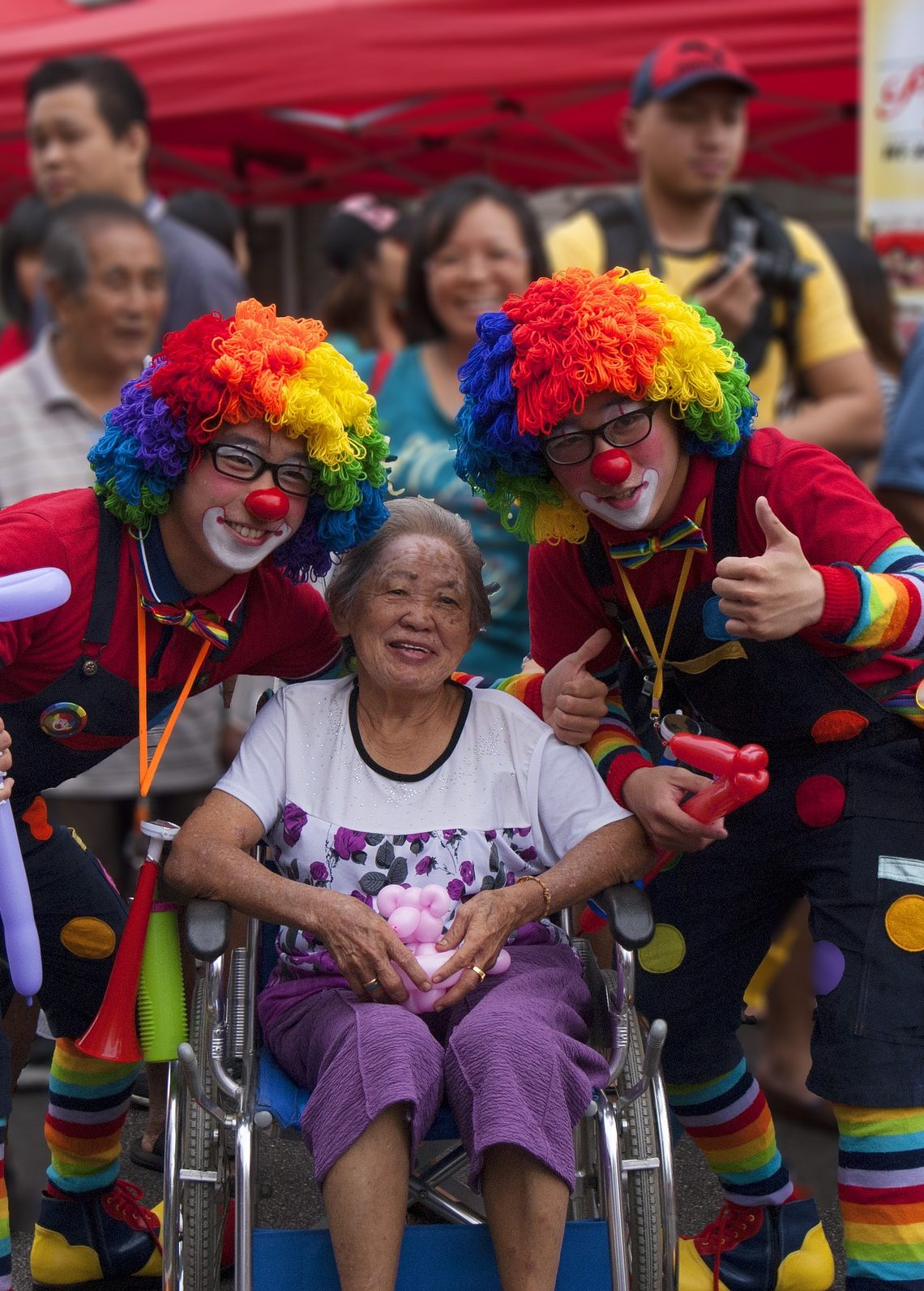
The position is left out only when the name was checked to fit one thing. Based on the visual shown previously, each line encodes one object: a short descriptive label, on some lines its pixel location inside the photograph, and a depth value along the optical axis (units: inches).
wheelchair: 96.3
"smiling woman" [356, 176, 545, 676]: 148.5
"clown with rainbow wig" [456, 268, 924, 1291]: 99.5
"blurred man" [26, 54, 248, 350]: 194.7
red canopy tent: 273.0
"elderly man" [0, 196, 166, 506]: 162.1
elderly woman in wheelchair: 94.7
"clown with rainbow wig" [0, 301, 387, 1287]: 104.7
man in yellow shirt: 161.3
